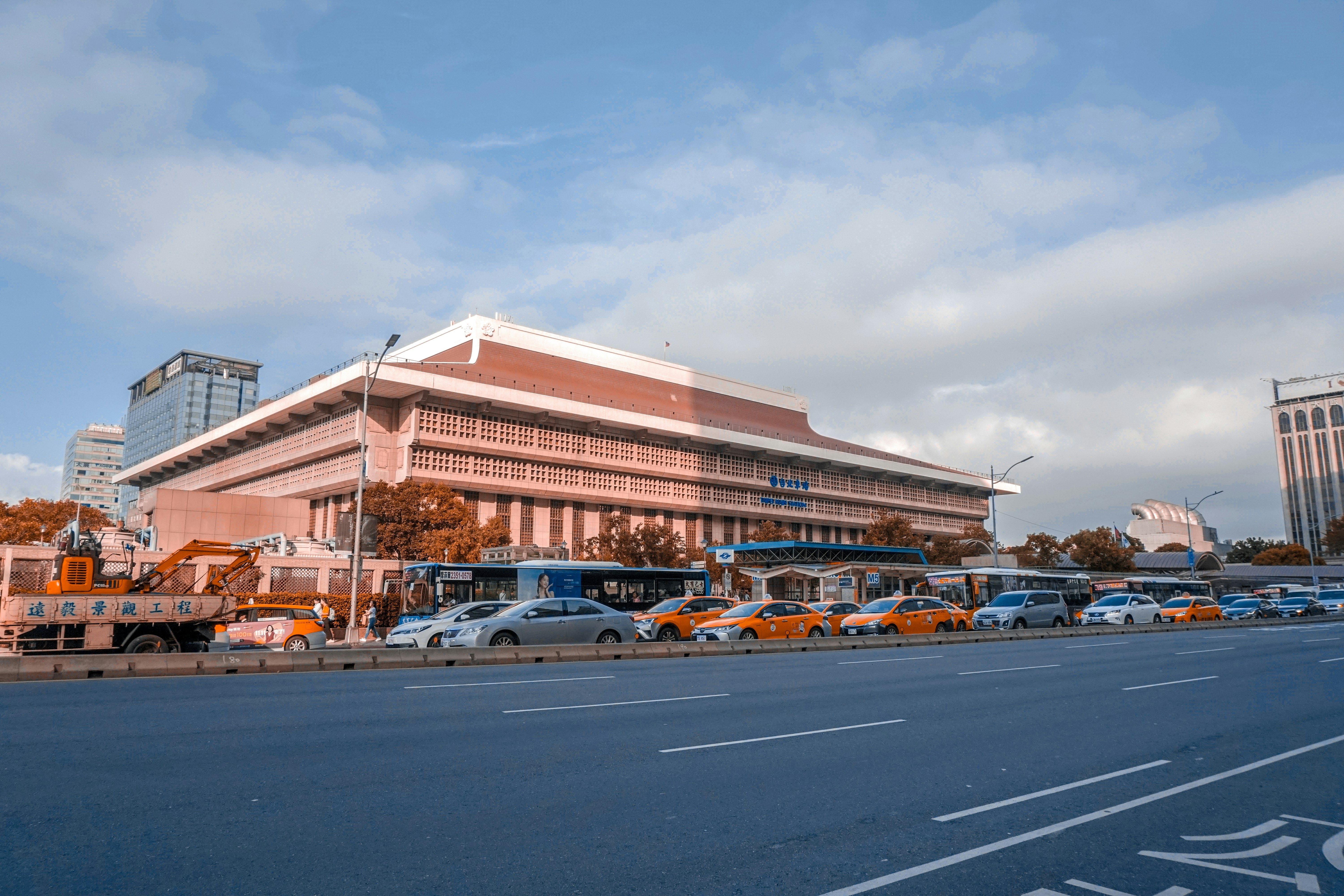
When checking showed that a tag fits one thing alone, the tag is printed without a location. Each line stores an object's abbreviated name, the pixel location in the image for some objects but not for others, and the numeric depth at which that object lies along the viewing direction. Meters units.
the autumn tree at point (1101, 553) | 84.38
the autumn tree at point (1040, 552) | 85.50
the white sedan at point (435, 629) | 22.19
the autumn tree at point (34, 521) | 60.59
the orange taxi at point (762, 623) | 25.67
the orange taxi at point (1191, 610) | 41.91
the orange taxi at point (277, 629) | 25.95
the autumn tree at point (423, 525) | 43.91
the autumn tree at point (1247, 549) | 142.12
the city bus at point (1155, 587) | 53.31
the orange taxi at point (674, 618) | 28.09
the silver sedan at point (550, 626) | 21.03
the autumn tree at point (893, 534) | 75.56
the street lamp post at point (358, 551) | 34.06
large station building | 61.44
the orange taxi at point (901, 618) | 29.62
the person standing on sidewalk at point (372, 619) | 34.97
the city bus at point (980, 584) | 45.72
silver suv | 34.03
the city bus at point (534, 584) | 31.28
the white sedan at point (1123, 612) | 39.06
